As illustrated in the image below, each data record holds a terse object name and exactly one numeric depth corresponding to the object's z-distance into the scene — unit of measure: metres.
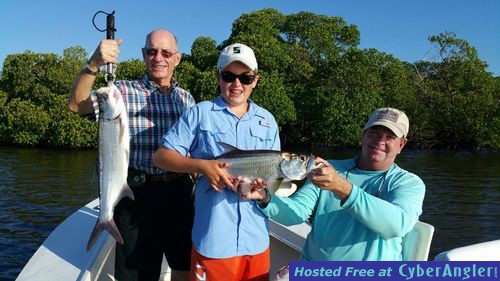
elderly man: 3.92
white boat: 2.86
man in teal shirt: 2.88
